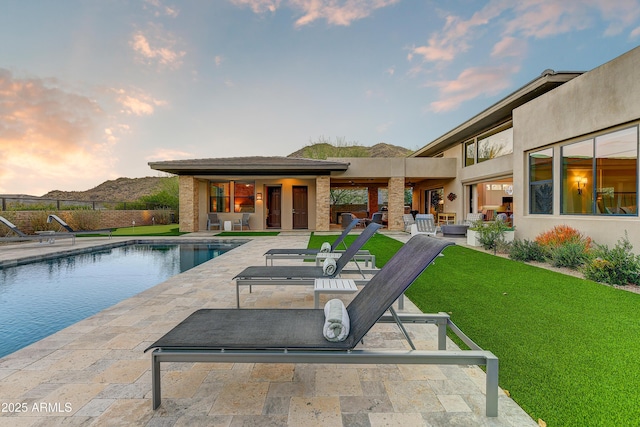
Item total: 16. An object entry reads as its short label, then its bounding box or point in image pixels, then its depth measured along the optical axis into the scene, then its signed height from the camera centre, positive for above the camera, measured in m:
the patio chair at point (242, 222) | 16.89 -0.69
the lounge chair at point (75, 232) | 10.51 -0.74
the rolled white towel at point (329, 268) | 4.09 -0.81
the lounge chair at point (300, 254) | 5.56 -0.85
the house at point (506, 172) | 6.75 +1.61
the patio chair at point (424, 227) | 11.40 -0.70
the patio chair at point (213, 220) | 16.69 -0.56
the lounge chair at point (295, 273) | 3.82 -0.87
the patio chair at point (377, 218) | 16.52 -0.49
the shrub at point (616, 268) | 5.34 -1.12
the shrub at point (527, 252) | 7.69 -1.15
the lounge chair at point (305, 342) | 1.78 -0.85
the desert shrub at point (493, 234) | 9.43 -0.82
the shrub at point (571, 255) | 6.57 -1.06
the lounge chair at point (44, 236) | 9.38 -0.84
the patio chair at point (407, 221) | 14.96 -0.62
